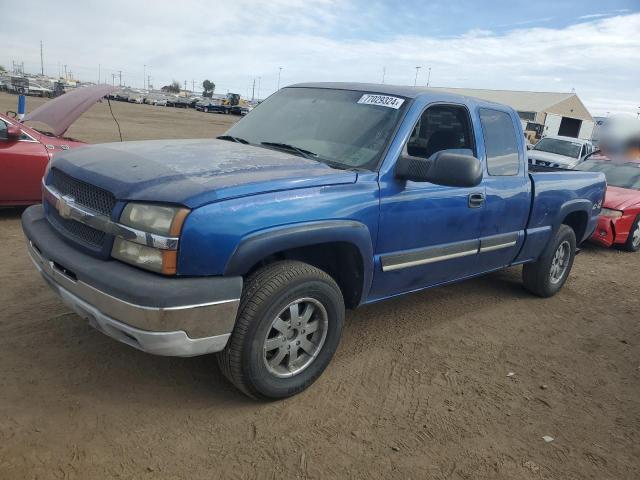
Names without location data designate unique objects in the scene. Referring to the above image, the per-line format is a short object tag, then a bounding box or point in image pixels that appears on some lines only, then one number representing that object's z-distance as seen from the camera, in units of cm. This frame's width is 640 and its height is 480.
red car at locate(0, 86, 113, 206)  639
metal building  5181
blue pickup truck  255
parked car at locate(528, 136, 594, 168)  1437
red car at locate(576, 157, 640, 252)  800
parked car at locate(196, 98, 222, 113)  6148
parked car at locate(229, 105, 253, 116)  6159
